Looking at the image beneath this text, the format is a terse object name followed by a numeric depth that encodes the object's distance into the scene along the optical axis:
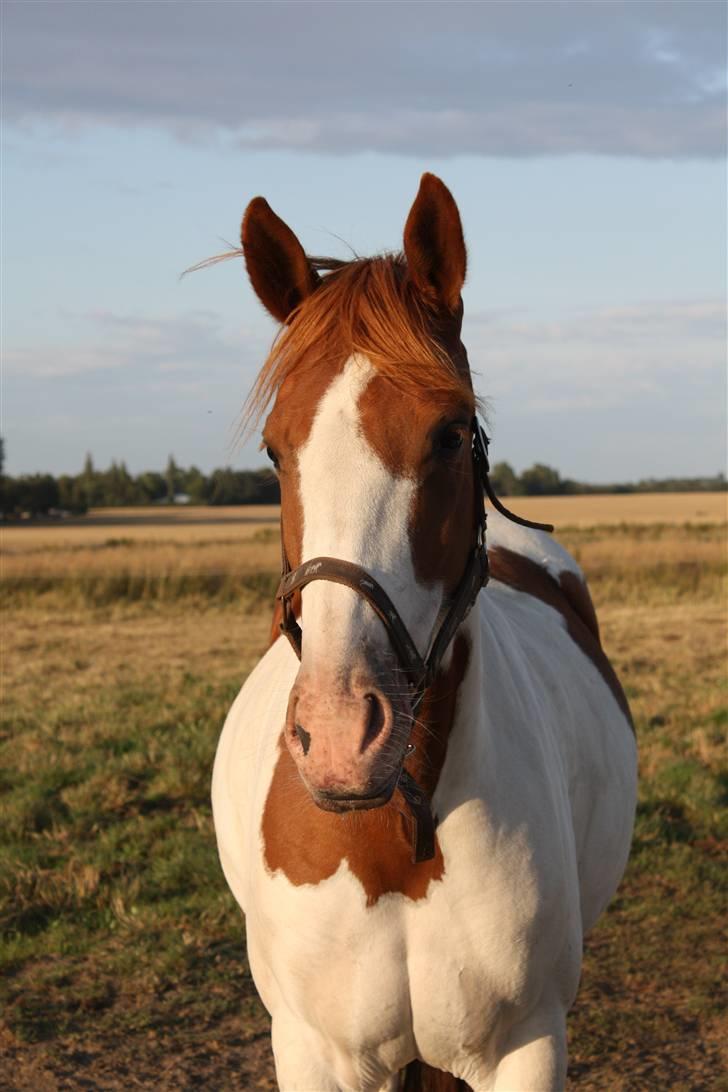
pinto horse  1.97
